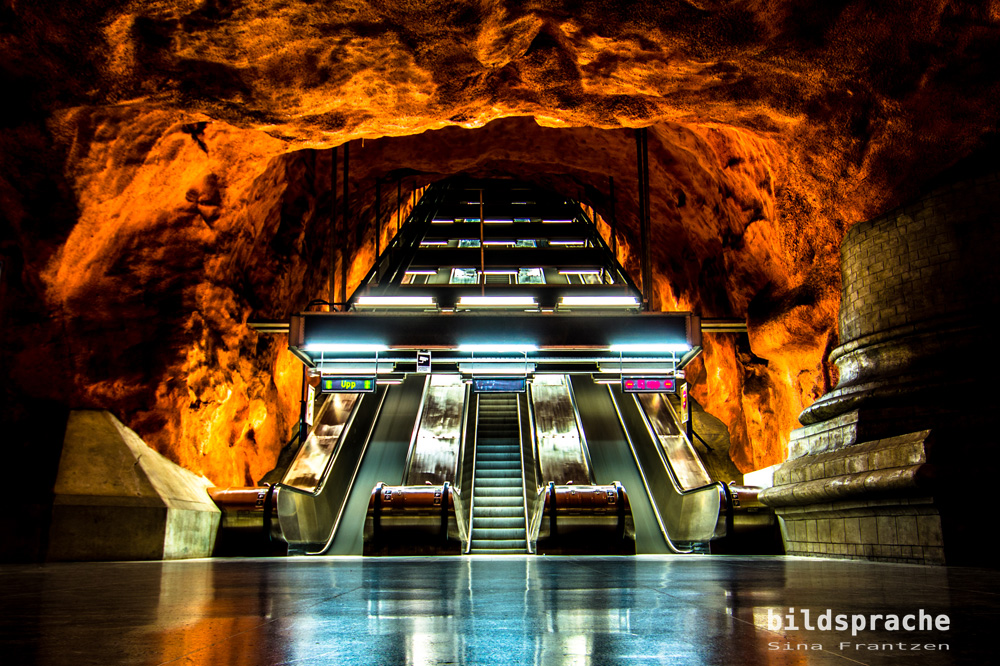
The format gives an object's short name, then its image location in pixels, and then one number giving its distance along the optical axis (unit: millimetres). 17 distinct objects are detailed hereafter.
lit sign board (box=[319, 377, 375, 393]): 12336
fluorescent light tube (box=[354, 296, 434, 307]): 11076
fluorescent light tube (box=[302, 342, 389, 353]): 10945
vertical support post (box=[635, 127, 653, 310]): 10734
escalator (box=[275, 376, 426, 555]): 11070
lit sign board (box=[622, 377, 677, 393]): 12312
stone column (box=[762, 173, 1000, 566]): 5848
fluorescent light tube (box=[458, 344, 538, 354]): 11721
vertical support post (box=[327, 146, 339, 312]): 10875
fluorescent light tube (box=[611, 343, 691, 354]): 11196
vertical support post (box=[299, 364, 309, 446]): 14562
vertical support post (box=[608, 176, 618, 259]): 14616
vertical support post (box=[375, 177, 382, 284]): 15864
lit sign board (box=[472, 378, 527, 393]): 12406
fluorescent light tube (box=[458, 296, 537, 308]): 11227
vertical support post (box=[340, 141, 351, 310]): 11165
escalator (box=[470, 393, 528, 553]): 10992
